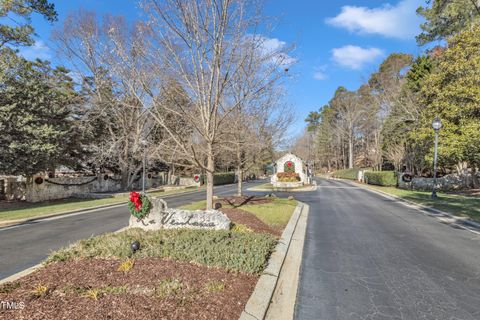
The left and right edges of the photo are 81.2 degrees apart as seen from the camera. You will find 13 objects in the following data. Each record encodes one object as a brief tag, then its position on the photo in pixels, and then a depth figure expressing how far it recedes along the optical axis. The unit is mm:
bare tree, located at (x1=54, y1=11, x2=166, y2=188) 21312
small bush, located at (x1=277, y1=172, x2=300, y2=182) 30620
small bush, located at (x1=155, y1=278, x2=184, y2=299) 3566
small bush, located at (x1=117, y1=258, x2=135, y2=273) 4404
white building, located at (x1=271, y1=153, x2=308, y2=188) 35950
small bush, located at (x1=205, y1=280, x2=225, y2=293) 3738
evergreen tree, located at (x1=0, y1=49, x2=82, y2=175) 14742
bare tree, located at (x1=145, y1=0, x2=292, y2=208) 6867
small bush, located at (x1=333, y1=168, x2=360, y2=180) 48181
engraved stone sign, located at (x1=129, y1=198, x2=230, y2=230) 6797
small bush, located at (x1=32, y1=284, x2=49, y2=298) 3490
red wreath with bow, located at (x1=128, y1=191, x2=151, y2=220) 6918
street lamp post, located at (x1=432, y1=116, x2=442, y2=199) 15898
